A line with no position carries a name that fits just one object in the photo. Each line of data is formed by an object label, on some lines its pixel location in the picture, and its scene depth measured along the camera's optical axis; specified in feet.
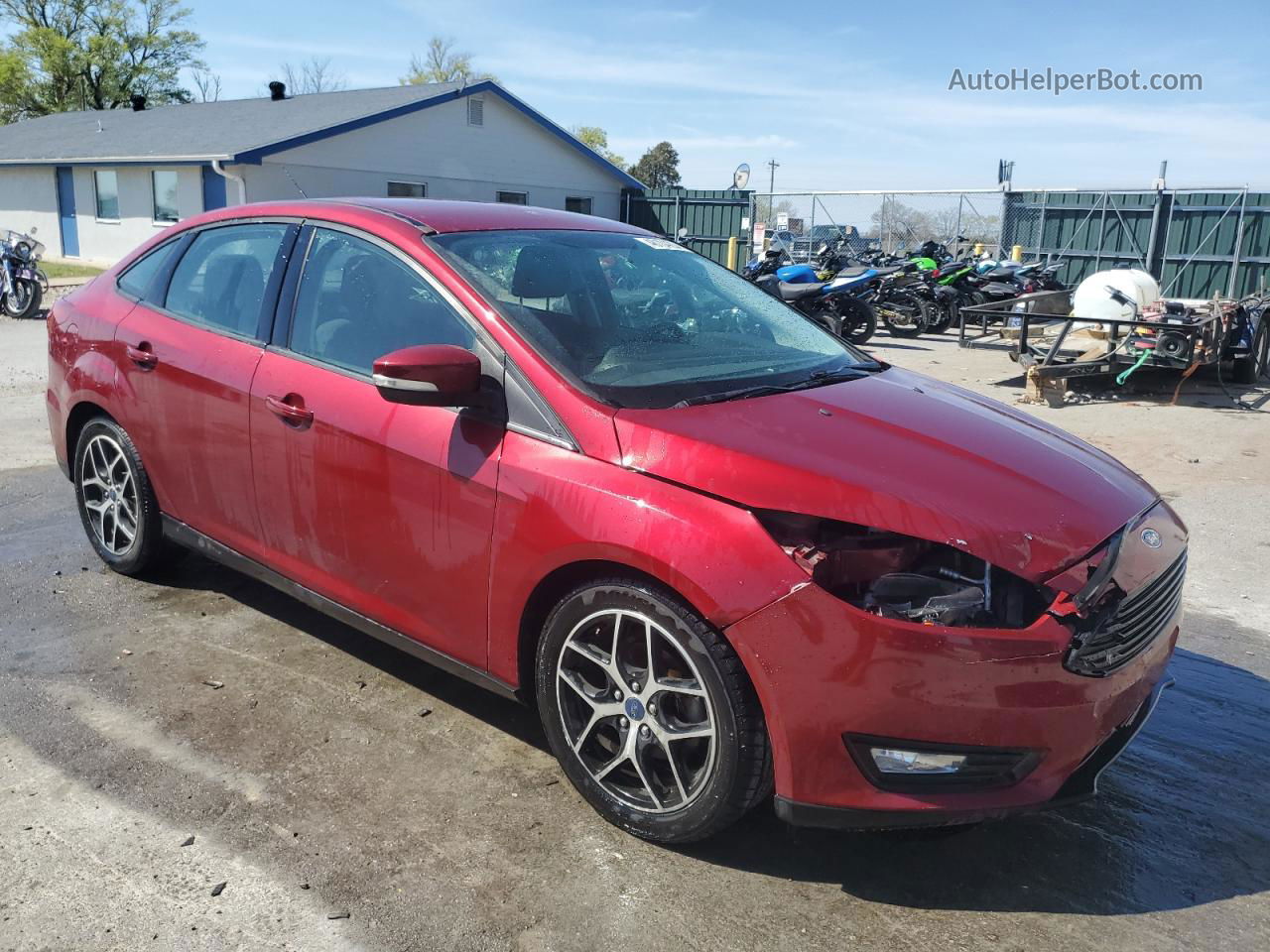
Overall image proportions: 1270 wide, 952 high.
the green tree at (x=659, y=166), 322.75
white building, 75.20
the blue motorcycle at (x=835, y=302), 46.73
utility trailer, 31.96
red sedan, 7.92
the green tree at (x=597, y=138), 305.47
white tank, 35.09
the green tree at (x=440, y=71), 217.97
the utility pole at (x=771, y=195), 80.34
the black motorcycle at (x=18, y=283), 51.34
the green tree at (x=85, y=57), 157.79
